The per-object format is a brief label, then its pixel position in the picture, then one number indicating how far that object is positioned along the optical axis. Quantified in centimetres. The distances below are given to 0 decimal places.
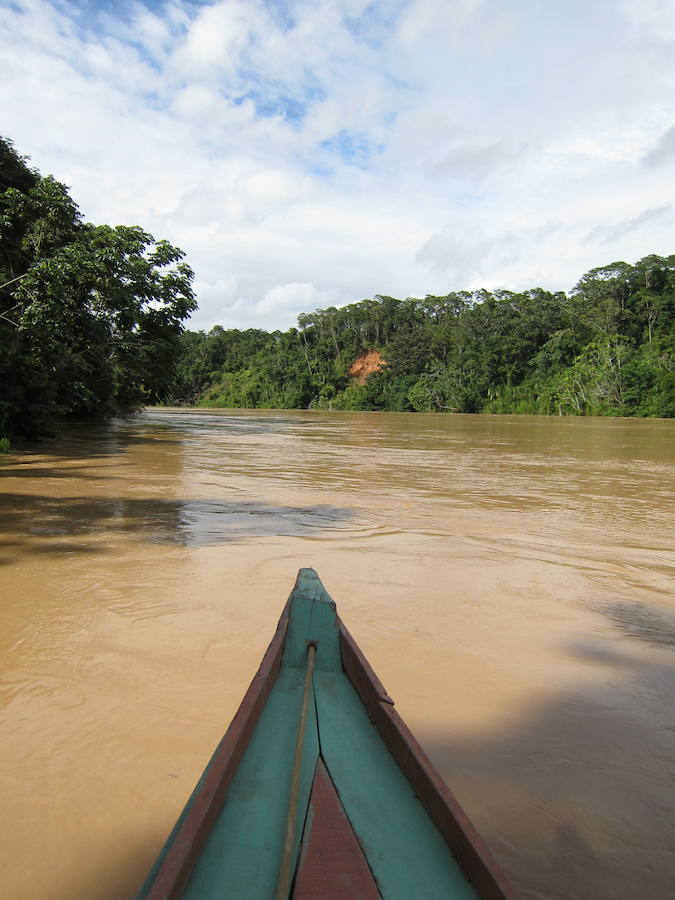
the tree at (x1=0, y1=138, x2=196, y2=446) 1204
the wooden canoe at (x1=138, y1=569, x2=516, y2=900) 129
